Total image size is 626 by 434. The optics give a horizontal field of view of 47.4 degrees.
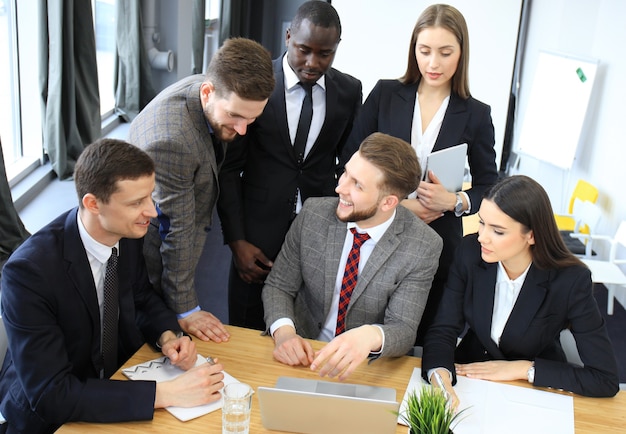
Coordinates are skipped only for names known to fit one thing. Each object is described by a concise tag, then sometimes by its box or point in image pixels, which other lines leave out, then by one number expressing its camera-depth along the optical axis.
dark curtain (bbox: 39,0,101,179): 4.05
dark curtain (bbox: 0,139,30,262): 3.20
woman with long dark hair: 2.31
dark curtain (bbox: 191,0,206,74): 7.20
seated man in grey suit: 2.53
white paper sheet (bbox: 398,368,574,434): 2.07
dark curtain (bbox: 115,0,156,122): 5.64
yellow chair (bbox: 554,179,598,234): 5.68
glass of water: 1.91
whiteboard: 6.56
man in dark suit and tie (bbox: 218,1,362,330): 2.97
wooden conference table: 1.96
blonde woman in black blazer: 2.79
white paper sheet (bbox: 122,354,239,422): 2.03
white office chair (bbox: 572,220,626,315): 4.84
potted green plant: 1.79
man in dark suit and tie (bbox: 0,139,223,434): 1.96
